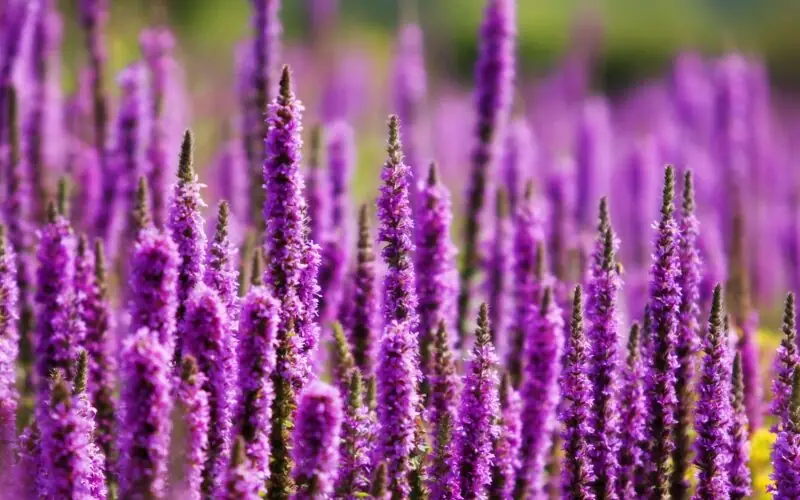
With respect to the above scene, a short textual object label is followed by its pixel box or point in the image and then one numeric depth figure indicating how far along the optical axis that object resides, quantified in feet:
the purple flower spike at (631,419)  36.11
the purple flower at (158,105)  59.62
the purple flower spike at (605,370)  35.19
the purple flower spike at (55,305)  40.32
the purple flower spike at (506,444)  36.55
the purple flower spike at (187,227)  33.45
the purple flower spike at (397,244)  35.99
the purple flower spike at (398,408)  32.37
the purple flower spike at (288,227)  33.65
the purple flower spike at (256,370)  30.78
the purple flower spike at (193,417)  29.12
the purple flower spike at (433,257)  44.52
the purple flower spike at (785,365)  34.96
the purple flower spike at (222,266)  34.09
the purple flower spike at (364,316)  45.37
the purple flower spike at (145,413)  27.66
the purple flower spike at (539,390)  40.09
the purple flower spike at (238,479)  27.61
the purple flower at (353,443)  31.78
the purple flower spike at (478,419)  33.47
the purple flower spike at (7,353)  35.53
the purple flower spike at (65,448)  28.40
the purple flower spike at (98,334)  40.50
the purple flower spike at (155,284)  30.89
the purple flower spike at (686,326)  37.55
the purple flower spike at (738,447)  36.45
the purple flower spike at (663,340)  35.17
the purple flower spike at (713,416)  34.60
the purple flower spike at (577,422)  34.91
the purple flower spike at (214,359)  30.35
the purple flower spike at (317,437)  28.96
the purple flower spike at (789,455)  33.27
